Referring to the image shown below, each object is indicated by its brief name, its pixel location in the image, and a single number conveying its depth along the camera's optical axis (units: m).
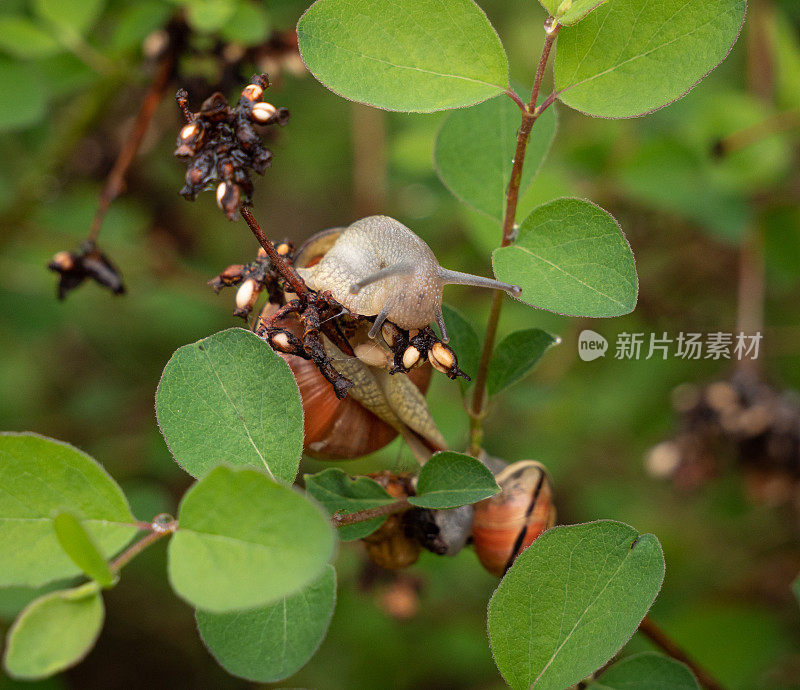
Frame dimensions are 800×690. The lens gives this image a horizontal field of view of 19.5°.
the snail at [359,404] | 0.39
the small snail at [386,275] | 0.38
